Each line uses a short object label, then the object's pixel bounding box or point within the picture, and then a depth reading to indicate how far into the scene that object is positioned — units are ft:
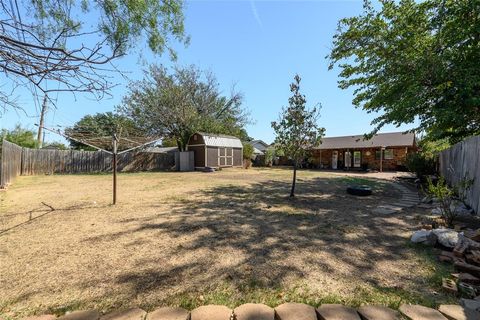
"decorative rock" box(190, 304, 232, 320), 6.99
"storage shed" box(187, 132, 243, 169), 74.84
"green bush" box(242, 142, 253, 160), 93.04
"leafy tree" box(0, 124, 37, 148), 67.97
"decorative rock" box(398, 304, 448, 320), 7.04
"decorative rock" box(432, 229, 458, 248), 12.32
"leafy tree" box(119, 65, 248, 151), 75.31
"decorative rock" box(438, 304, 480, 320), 7.06
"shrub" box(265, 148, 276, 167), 97.96
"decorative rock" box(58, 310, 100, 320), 7.06
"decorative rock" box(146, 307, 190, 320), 7.04
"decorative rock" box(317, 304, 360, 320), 7.04
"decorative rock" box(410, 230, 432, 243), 13.42
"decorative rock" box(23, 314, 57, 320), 7.14
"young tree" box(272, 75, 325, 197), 27.61
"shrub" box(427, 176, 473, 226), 16.15
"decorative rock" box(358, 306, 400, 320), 7.05
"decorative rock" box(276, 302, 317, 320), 7.00
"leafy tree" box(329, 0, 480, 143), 23.91
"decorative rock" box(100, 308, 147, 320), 7.06
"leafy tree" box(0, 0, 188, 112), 6.70
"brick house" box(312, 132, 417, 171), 74.74
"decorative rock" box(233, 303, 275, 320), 7.03
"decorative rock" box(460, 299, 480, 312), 7.43
